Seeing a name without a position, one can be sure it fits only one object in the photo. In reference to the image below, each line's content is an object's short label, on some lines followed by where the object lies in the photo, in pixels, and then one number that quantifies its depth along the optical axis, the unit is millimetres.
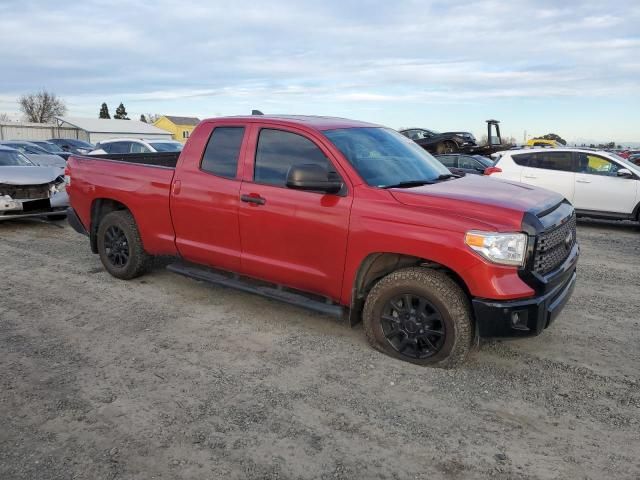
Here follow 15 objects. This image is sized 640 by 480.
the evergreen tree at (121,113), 110812
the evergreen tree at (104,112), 108406
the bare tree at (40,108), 93875
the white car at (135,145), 15195
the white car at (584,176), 10547
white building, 62375
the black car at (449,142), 20289
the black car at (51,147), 23762
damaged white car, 8797
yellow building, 89500
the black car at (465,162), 14802
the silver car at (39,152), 17906
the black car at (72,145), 29575
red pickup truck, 3658
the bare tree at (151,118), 112162
